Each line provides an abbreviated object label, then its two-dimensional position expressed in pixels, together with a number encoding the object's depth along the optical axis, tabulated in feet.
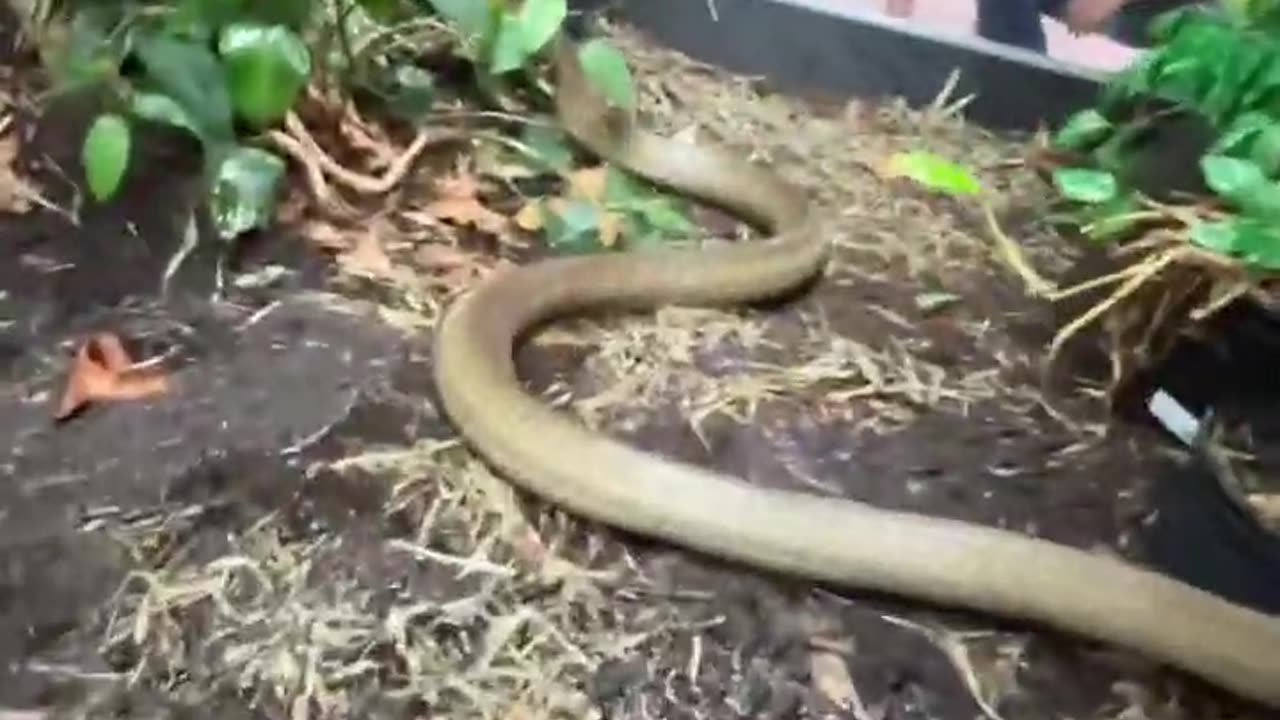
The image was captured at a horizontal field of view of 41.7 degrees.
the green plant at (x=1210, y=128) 5.34
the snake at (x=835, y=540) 4.89
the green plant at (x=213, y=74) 6.25
